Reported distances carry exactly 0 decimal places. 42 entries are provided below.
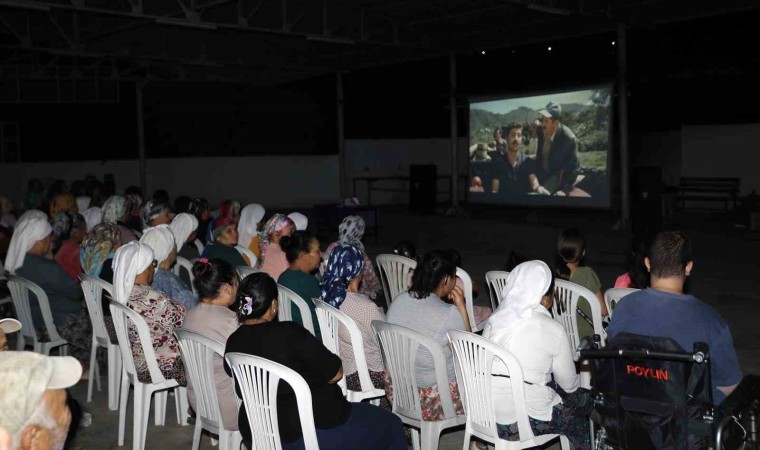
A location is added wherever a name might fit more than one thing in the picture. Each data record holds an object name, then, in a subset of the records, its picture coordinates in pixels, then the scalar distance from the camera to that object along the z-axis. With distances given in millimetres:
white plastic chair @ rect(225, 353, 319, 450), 2604
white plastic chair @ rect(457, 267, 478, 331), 4578
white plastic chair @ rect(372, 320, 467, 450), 3205
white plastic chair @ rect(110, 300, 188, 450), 3684
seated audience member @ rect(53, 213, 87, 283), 5652
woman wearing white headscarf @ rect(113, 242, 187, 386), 3816
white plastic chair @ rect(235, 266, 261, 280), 4752
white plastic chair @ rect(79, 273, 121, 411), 4404
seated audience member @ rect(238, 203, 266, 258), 6423
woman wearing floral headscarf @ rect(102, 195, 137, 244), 6484
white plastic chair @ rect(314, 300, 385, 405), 3559
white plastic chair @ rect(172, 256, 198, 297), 5448
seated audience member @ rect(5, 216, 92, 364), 4883
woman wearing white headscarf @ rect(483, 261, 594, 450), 2973
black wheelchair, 2314
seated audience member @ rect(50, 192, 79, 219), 7250
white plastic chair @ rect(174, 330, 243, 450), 3193
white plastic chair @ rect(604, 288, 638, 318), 3811
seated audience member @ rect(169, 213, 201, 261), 5773
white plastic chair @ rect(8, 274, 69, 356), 4703
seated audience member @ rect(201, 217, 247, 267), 5434
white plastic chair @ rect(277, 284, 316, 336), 4047
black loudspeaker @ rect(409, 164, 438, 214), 17172
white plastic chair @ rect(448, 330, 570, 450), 2887
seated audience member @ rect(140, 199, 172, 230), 6062
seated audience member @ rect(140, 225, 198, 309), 4418
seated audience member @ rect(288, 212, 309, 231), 6008
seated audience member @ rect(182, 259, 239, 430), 3484
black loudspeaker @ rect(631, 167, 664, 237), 10312
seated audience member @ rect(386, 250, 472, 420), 3332
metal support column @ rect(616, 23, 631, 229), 12477
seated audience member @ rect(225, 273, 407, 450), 2723
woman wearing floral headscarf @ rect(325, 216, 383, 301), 5207
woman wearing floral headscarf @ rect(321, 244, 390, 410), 3707
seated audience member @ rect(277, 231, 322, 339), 4195
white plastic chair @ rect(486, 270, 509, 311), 4422
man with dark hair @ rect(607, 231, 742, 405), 2494
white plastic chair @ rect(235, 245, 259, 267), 5816
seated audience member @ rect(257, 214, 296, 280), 5219
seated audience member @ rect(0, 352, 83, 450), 1401
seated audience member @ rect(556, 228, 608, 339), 4113
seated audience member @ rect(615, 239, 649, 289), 4012
